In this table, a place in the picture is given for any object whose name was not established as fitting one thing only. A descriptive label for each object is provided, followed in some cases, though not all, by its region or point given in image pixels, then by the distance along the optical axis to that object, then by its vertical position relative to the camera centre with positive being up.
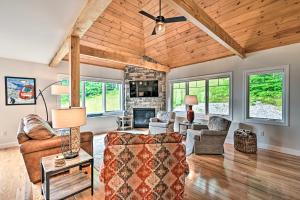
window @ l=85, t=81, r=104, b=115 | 6.10 +0.02
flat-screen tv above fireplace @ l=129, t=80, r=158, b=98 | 6.93 +0.41
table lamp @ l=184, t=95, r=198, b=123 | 4.96 -0.15
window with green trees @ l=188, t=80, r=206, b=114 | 5.69 +0.19
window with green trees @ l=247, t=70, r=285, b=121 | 4.04 +0.06
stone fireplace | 6.82 +0.36
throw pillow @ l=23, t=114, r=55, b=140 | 2.47 -0.53
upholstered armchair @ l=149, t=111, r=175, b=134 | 5.24 -0.88
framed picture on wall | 4.39 +0.21
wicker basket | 3.88 -1.11
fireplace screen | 7.01 -0.88
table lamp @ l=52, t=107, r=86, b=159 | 2.00 -0.33
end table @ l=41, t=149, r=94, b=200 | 1.89 -1.24
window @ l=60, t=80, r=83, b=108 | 5.43 -0.06
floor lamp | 4.49 +0.23
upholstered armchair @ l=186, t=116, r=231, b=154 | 3.76 -1.03
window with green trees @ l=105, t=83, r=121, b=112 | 6.73 +0.07
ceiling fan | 2.93 +1.47
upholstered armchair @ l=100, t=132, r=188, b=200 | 1.70 -0.76
